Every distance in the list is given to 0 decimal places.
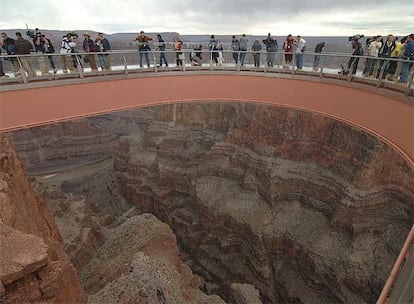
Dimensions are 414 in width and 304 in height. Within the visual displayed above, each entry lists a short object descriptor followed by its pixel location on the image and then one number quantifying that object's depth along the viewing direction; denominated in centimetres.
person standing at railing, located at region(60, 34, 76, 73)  1345
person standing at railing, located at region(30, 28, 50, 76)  1425
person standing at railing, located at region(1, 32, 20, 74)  1322
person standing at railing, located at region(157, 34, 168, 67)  1650
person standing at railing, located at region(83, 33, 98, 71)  1533
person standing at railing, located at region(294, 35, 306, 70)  1603
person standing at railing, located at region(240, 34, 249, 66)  1731
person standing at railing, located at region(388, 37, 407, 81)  1150
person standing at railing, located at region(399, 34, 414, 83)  1095
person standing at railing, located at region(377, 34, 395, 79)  1348
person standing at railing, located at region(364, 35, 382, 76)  1476
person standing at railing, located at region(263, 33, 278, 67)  1681
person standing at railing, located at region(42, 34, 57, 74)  1439
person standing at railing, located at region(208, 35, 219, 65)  1753
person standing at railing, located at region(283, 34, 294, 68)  1736
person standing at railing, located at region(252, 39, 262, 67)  1688
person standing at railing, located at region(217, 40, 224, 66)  1756
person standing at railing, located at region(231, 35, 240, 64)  1739
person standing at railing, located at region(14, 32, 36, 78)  1231
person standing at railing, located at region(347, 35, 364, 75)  1483
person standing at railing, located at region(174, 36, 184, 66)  1675
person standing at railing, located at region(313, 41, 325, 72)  1506
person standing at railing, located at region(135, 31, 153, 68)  1648
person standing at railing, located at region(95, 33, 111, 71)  1440
